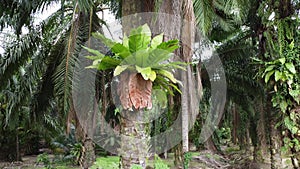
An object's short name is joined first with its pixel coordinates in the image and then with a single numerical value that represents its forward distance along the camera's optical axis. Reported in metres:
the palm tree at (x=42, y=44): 6.08
